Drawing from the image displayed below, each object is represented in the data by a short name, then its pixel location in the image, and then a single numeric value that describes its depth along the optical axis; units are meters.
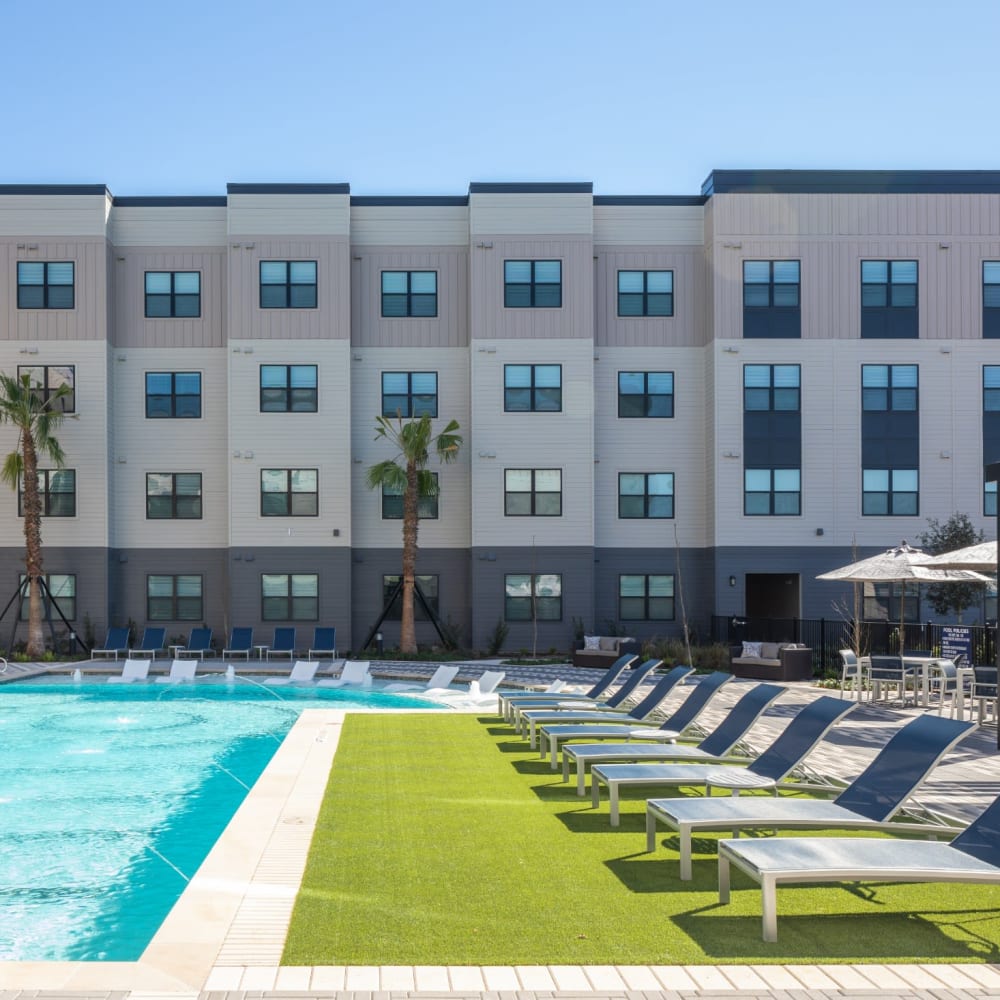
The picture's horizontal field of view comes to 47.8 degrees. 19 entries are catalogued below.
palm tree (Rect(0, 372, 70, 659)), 28.20
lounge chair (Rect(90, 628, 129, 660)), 28.77
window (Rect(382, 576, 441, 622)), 30.91
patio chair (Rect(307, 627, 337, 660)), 29.00
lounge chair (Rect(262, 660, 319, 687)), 23.80
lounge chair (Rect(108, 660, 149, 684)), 23.55
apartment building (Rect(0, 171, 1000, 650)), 30.12
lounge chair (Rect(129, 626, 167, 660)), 29.20
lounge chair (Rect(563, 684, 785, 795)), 10.39
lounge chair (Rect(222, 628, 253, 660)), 29.14
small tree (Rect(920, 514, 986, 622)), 26.44
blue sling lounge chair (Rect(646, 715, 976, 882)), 7.33
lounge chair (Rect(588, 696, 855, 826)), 9.11
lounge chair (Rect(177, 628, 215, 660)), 29.09
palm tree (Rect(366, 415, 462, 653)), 28.89
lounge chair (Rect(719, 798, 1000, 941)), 6.12
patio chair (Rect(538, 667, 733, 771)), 11.75
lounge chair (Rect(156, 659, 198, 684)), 23.77
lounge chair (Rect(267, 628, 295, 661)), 29.28
